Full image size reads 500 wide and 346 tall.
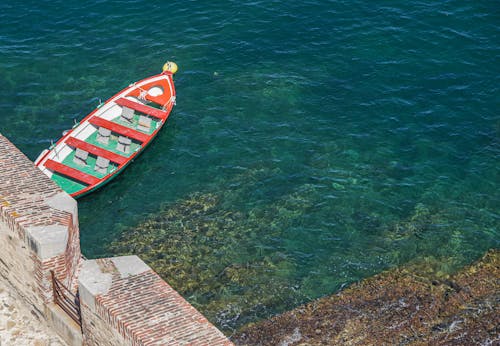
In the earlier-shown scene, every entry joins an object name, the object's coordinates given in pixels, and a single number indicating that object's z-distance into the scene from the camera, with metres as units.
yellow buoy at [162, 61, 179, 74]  41.81
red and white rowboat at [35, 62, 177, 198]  35.59
